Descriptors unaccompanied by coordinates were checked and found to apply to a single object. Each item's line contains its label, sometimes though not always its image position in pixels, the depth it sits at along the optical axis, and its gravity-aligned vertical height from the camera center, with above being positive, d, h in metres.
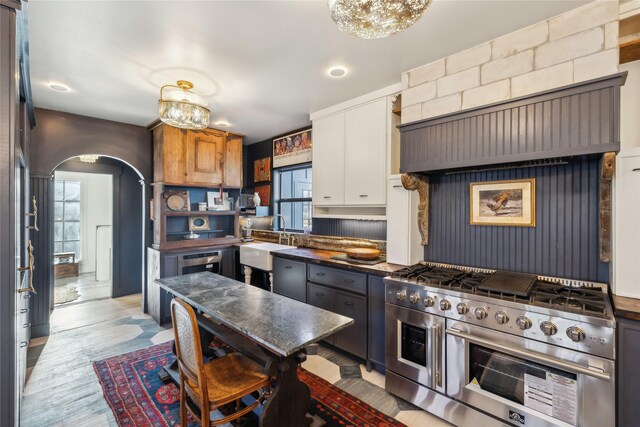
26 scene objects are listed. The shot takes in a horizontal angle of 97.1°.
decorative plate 3.93 +0.12
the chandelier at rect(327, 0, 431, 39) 1.22 +0.88
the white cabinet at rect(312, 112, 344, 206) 3.19 +0.59
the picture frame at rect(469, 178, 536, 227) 2.10 +0.07
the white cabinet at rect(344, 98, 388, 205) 2.81 +0.60
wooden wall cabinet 3.74 +0.77
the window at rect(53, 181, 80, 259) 5.85 -0.11
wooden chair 1.46 -0.99
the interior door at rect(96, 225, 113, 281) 5.83 -0.82
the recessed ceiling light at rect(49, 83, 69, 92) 2.67 +1.20
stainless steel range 1.46 -0.82
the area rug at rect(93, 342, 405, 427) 1.95 -1.44
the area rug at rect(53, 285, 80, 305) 4.49 -1.41
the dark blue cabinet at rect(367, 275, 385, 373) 2.42 -0.97
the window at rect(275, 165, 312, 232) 4.38 +0.24
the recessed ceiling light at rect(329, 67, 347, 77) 2.41 +1.21
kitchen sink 3.51 -0.57
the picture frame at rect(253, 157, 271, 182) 4.75 +0.71
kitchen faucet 4.21 -0.33
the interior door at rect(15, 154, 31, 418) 2.12 -0.18
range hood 1.59 +0.54
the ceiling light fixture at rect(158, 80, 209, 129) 2.36 +0.86
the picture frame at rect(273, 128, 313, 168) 4.02 +0.93
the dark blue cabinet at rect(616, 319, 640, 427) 1.38 -0.79
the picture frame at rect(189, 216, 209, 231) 4.27 -0.19
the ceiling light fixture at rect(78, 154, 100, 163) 4.16 +0.78
